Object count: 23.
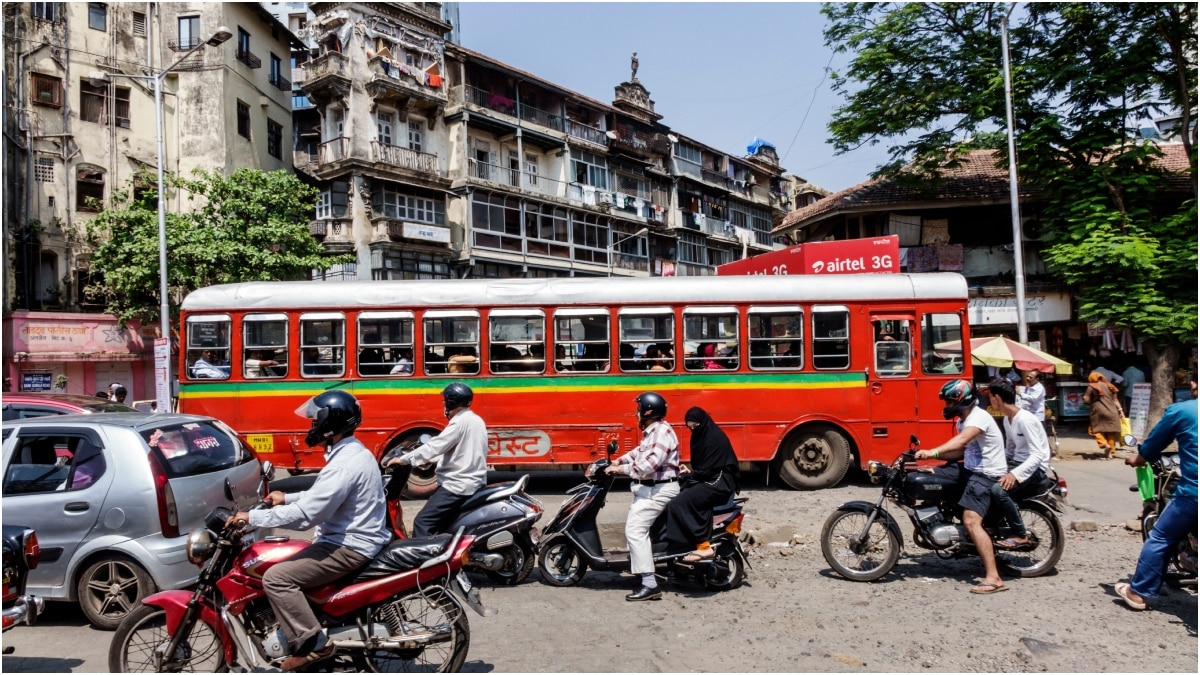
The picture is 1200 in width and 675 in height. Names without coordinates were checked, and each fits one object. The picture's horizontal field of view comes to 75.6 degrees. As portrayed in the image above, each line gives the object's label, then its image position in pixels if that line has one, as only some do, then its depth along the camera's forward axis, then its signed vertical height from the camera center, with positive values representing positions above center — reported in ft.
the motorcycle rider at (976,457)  19.77 -2.90
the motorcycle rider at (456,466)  20.02 -2.74
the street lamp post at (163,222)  59.06 +11.69
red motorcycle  13.01 -4.31
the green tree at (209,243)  69.15 +11.45
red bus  33.94 -0.06
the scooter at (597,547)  20.02 -5.07
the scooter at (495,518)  19.72 -4.06
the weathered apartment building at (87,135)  71.36 +24.39
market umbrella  48.57 -0.75
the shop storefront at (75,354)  68.85 +1.65
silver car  17.49 -3.09
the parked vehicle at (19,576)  13.84 -3.73
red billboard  49.49 +6.33
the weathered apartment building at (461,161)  93.40 +28.08
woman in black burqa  19.60 -3.50
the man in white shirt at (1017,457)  19.95 -2.99
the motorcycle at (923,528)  20.39 -4.82
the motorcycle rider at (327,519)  12.99 -2.64
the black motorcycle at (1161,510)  18.67 -4.69
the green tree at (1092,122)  52.34 +16.66
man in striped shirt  19.57 -3.15
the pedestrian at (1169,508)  17.01 -3.74
